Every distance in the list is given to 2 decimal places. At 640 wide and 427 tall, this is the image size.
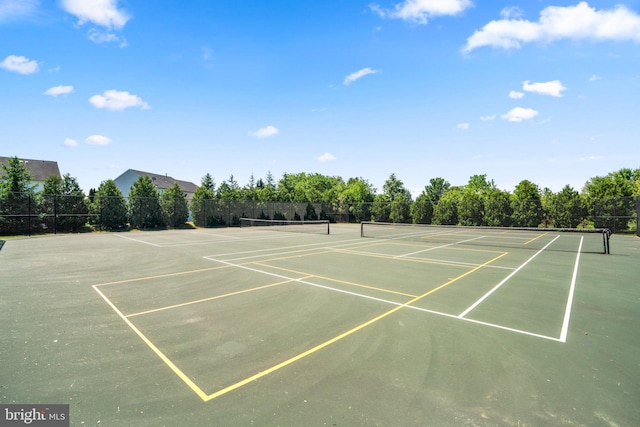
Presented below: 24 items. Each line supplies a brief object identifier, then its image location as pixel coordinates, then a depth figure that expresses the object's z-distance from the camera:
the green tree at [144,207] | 33.34
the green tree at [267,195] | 45.66
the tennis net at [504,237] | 19.00
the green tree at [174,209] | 35.47
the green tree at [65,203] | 28.23
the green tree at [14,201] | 25.91
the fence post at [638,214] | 24.42
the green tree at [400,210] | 42.97
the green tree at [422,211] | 41.12
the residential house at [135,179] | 59.06
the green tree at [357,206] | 46.94
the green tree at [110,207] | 31.11
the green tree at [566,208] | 30.34
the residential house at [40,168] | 45.61
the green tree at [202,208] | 37.69
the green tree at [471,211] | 37.16
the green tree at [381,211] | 44.69
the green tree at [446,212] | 38.97
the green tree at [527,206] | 33.03
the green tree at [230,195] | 41.75
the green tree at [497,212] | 35.19
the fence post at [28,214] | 26.35
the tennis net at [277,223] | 35.36
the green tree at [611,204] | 27.09
